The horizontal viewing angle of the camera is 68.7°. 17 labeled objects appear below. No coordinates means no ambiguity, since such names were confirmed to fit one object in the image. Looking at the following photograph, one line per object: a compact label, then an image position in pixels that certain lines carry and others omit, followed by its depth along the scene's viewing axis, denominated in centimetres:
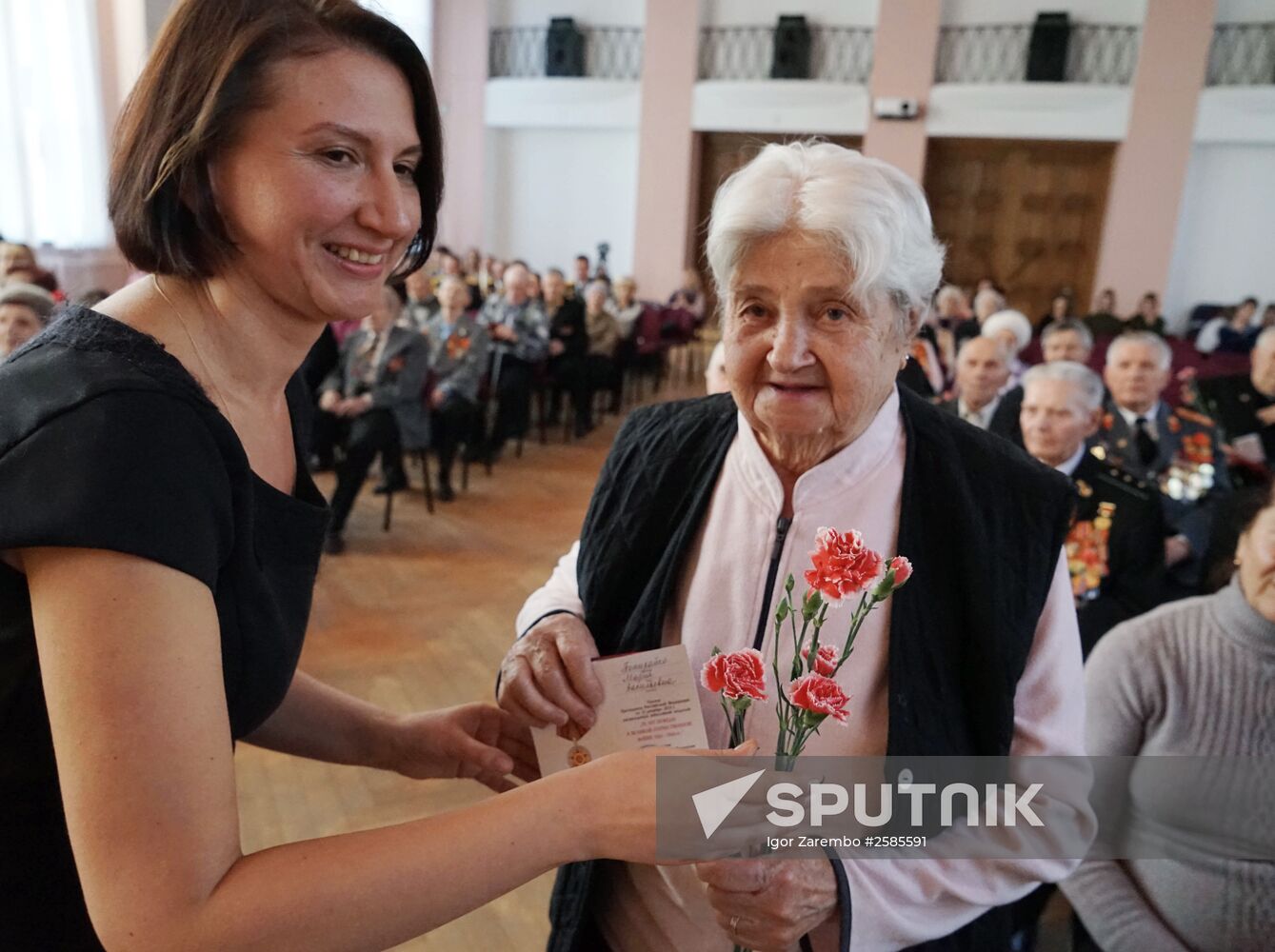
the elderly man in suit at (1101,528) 308
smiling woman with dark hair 72
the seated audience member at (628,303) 1015
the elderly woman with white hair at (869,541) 118
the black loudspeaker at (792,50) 1409
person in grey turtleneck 170
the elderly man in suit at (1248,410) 413
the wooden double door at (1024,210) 1363
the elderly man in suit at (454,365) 671
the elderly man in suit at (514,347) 772
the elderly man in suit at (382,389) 593
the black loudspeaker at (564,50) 1516
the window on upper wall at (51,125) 871
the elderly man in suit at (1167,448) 347
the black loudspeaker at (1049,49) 1302
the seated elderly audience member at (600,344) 905
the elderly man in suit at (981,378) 448
